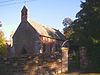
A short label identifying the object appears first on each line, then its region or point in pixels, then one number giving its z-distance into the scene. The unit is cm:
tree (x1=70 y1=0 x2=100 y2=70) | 1374
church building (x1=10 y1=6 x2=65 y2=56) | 2618
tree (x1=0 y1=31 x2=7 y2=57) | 2564
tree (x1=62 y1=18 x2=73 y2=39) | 4038
